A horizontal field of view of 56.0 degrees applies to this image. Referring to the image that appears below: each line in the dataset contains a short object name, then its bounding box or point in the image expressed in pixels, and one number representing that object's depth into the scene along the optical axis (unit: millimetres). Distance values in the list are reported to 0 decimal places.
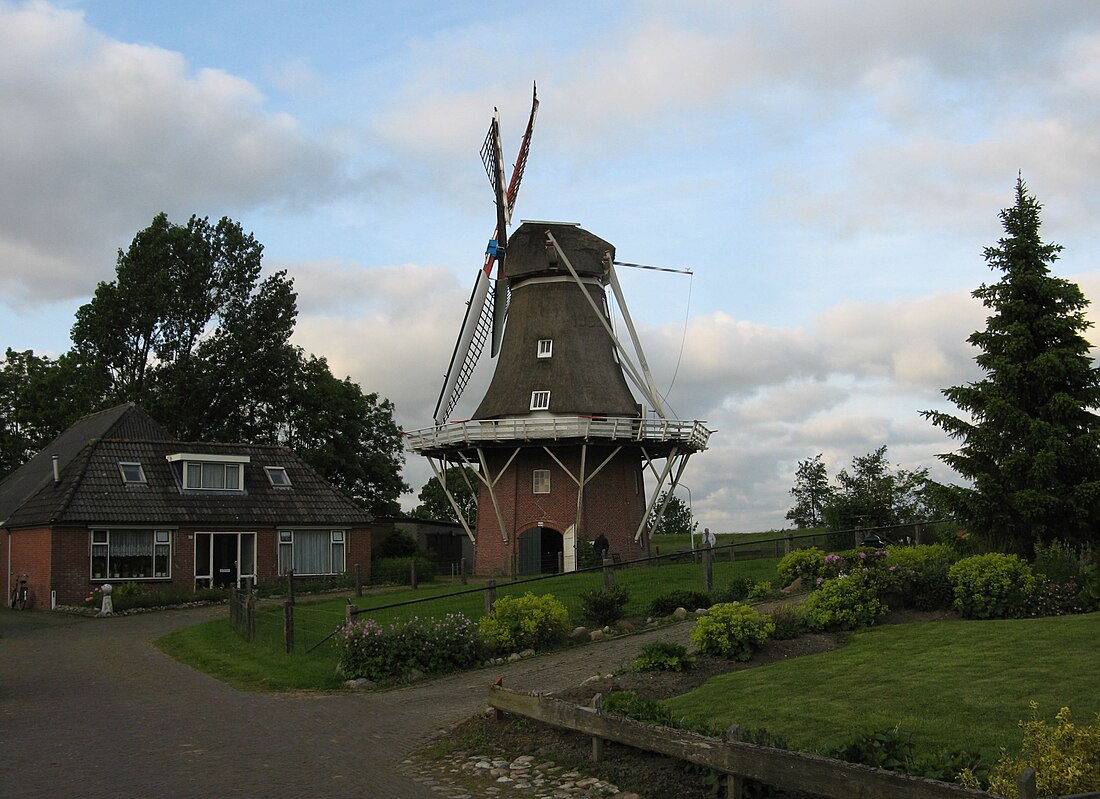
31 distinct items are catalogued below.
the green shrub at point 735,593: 20797
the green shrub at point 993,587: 16453
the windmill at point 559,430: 37344
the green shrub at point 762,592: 20938
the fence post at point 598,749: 9773
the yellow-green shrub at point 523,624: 17609
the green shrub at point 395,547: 48344
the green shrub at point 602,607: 19469
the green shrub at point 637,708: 9664
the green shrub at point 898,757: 7320
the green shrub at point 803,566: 21672
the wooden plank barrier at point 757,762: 6688
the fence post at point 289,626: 18828
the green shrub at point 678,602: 20219
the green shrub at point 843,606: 16516
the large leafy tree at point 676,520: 82562
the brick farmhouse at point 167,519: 33969
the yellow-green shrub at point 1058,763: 6621
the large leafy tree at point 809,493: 60594
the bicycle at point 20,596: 34844
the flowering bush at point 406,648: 16422
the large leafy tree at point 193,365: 52531
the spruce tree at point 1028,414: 19375
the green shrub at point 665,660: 13664
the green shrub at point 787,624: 15789
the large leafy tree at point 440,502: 75212
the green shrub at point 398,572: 39125
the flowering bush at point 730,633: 14484
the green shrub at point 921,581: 17391
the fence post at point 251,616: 21172
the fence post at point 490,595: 18844
